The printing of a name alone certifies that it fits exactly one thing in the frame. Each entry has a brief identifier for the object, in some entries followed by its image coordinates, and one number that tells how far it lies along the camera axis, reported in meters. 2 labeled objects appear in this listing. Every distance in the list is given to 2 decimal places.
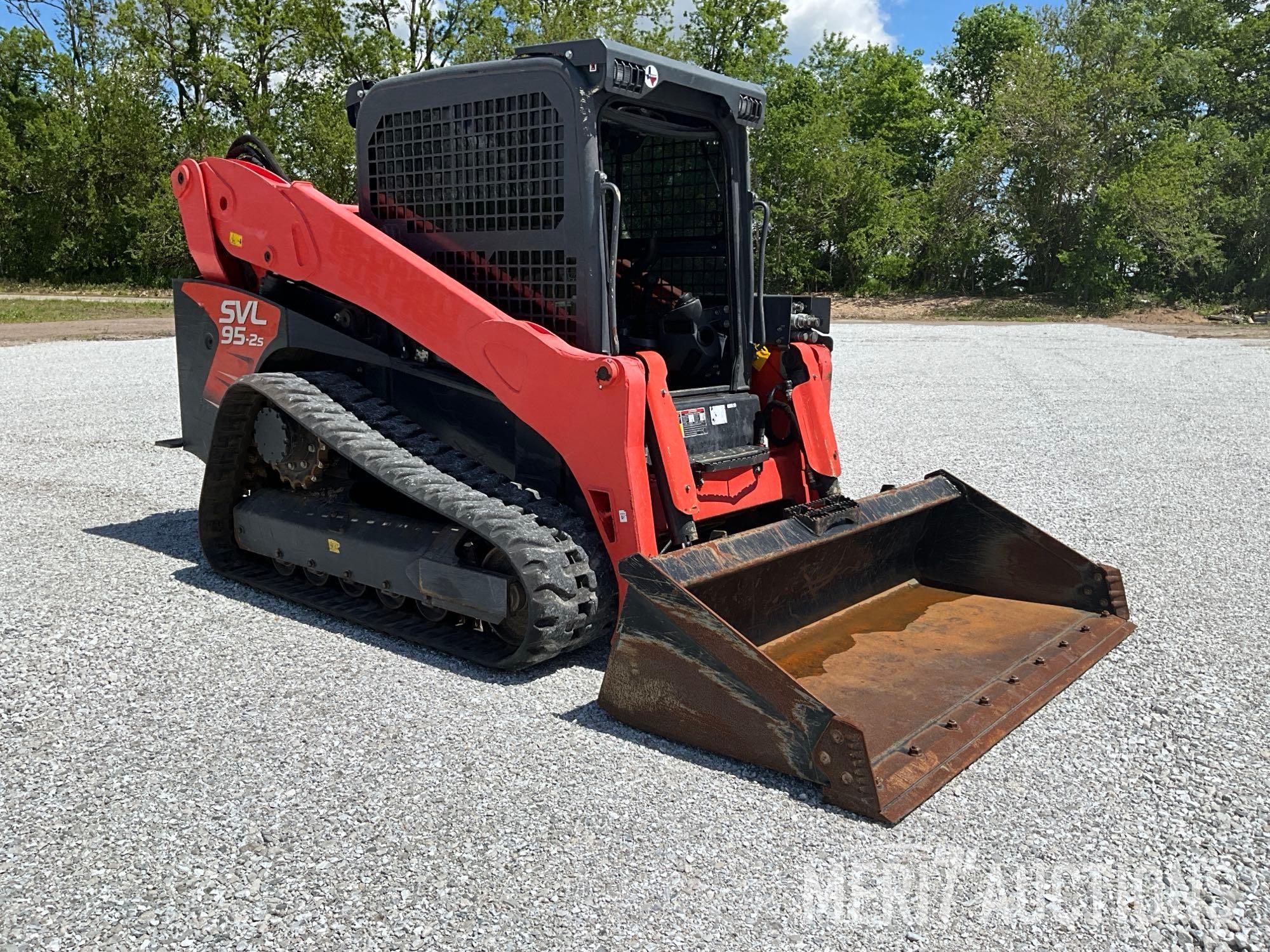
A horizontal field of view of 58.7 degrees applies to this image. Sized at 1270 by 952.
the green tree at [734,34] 46.66
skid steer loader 4.09
